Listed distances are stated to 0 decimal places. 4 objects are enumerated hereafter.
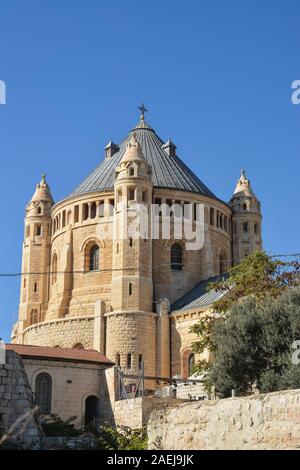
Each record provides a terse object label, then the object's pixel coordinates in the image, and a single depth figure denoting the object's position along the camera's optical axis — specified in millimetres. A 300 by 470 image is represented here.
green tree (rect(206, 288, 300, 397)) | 29172
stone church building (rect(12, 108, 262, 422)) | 46438
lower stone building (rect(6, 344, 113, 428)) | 36438
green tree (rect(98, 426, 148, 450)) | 23288
